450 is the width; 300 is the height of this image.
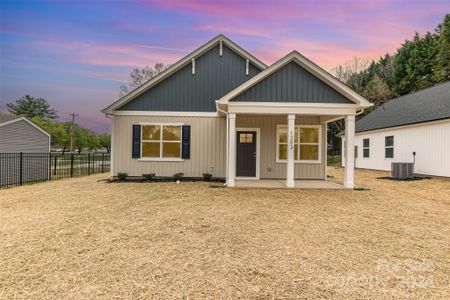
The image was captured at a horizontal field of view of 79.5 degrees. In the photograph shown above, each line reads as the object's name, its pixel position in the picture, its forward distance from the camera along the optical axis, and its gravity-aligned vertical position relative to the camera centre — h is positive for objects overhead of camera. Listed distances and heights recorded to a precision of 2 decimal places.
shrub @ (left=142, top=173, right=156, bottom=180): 11.59 -1.15
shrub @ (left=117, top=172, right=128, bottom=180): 11.48 -1.12
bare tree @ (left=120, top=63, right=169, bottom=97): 31.34 +8.86
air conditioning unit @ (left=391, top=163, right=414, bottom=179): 14.13 -0.96
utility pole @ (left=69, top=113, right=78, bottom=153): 54.26 +6.66
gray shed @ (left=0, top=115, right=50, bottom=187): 12.79 -0.13
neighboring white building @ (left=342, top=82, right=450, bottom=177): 13.41 +1.14
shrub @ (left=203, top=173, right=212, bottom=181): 11.62 -1.14
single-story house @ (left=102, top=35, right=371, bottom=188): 11.91 +0.93
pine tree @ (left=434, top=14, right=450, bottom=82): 29.98 +10.89
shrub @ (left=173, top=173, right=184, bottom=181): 11.60 -1.13
